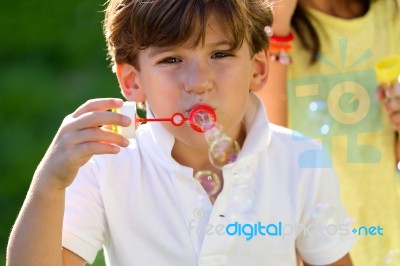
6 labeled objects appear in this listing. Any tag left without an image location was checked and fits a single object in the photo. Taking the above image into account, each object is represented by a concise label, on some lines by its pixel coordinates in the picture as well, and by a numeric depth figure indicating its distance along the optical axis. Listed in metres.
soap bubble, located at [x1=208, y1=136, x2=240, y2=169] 1.64
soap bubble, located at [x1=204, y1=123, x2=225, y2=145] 1.60
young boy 1.58
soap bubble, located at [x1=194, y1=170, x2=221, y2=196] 1.65
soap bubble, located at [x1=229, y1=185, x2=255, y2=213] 1.64
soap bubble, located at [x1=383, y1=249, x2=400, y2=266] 1.74
